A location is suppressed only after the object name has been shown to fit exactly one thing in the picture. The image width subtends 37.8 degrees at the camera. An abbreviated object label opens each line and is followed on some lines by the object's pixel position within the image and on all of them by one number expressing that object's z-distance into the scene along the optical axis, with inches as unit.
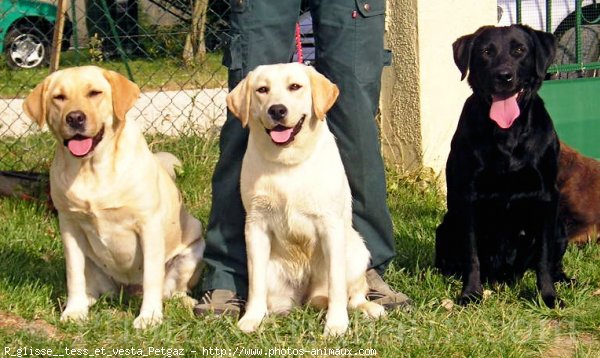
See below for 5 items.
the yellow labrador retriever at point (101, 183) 137.2
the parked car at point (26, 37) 396.8
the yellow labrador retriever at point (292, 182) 130.6
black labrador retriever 145.9
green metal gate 249.4
